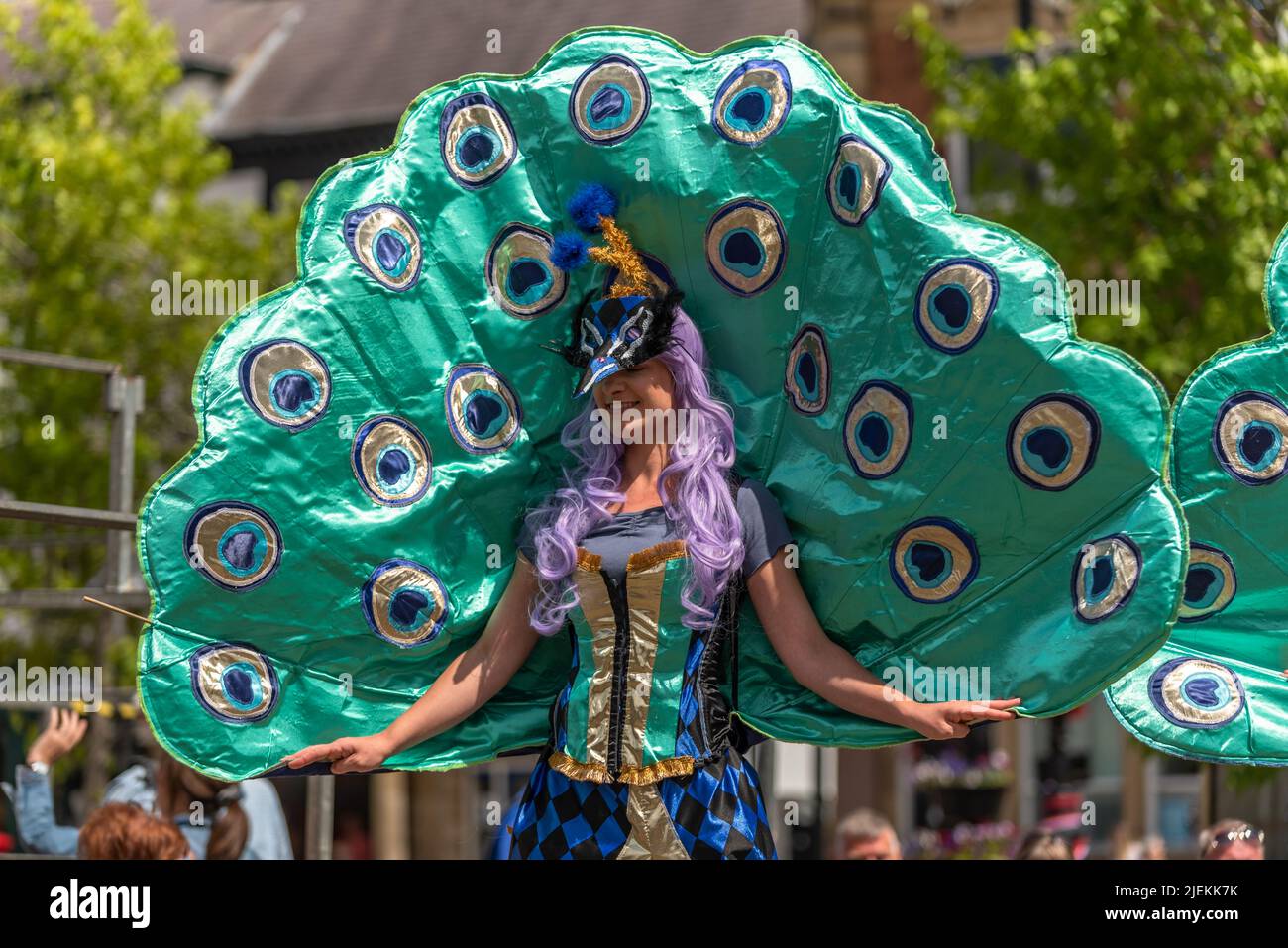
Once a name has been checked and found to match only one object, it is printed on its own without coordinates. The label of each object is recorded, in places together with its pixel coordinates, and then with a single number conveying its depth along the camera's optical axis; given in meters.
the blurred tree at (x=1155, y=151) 16.11
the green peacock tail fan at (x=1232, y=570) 7.18
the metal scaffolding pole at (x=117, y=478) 11.79
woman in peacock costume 6.99
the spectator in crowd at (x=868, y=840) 11.05
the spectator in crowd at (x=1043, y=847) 11.07
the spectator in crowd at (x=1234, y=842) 9.43
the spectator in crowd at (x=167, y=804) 10.37
